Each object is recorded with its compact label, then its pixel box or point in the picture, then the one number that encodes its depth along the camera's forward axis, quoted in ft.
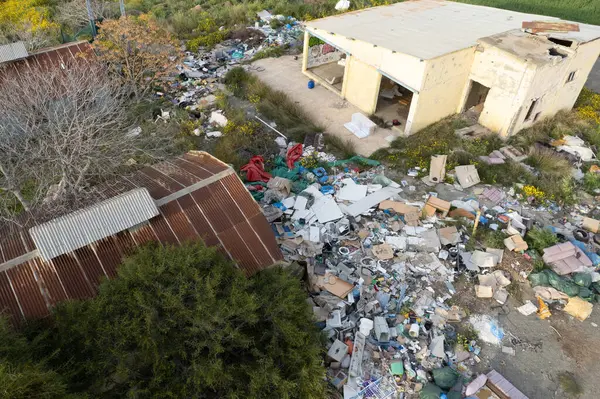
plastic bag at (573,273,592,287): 36.91
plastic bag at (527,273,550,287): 37.29
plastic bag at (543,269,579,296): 36.47
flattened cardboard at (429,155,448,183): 47.67
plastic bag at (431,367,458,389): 29.94
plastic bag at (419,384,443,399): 28.86
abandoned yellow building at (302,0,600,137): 51.47
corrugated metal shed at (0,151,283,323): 27.76
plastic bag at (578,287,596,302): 36.47
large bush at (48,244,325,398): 23.08
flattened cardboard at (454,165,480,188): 47.19
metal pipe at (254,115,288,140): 53.98
